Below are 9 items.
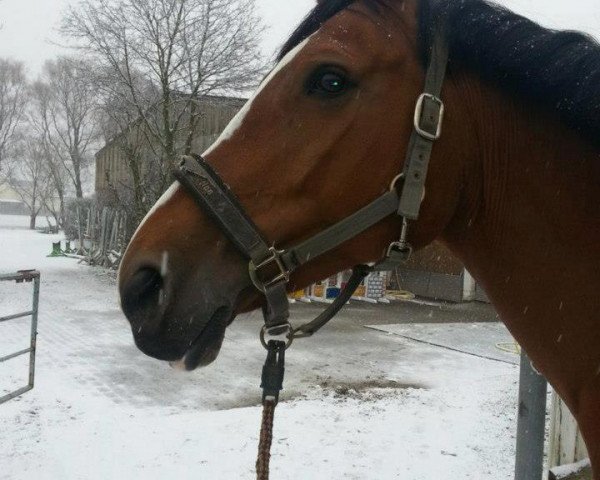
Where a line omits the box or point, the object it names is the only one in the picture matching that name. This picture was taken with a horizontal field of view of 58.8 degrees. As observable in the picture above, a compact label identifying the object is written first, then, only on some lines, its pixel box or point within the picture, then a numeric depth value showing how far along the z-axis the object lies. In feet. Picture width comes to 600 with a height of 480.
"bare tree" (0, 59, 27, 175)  108.78
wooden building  53.88
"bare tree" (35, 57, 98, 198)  109.18
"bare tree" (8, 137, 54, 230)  136.84
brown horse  4.52
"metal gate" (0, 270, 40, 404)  17.72
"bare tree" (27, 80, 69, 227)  116.78
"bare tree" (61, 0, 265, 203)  50.21
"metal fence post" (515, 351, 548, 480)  8.22
